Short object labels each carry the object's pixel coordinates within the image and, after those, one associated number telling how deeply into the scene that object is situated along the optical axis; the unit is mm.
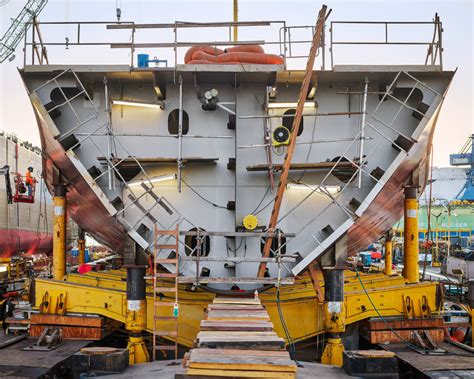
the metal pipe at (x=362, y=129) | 10250
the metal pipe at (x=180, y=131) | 10547
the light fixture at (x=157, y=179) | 11094
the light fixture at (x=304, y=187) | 11180
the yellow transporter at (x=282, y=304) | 10805
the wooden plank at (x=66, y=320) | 10750
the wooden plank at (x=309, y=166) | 10727
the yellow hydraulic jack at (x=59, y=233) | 11891
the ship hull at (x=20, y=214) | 34406
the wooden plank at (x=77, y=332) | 10805
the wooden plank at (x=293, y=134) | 9391
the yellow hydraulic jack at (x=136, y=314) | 10109
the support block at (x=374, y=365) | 8711
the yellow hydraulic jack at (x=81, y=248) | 24777
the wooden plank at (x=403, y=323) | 10914
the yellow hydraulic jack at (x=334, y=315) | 10234
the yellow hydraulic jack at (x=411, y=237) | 12445
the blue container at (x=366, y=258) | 36328
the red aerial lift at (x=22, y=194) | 22875
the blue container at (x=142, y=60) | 12111
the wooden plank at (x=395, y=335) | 10906
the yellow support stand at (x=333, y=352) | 10211
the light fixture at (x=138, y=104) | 11216
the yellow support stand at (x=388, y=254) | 21697
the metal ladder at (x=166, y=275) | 9008
